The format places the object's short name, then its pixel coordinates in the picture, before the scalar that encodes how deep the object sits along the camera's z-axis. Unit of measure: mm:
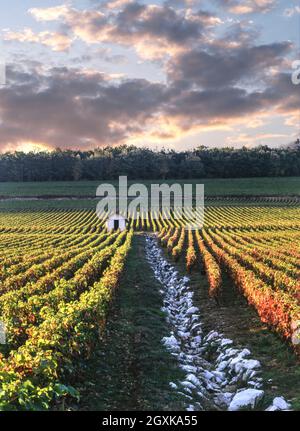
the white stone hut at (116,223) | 66312
